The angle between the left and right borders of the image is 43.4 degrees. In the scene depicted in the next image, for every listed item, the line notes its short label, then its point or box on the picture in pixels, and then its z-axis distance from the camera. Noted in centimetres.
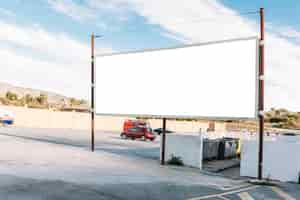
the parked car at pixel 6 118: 4559
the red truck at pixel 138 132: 3706
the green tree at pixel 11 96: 7965
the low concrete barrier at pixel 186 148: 1736
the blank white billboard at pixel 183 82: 1485
